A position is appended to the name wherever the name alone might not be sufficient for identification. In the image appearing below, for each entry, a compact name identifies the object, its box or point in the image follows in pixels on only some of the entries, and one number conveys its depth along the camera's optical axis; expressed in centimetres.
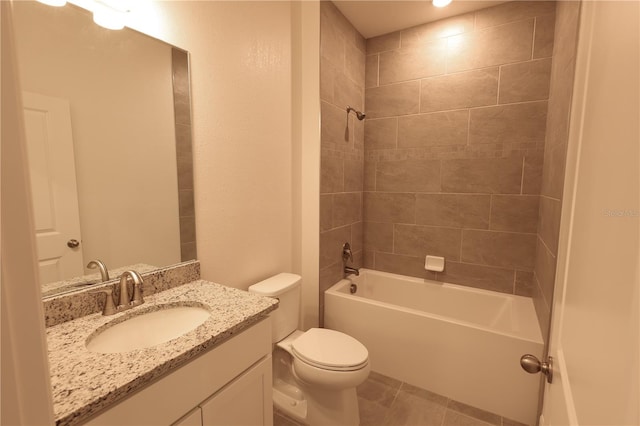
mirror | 98
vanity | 71
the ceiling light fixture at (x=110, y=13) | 109
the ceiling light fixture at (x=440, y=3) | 206
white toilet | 150
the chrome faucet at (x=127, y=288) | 114
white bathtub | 170
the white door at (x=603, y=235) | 34
